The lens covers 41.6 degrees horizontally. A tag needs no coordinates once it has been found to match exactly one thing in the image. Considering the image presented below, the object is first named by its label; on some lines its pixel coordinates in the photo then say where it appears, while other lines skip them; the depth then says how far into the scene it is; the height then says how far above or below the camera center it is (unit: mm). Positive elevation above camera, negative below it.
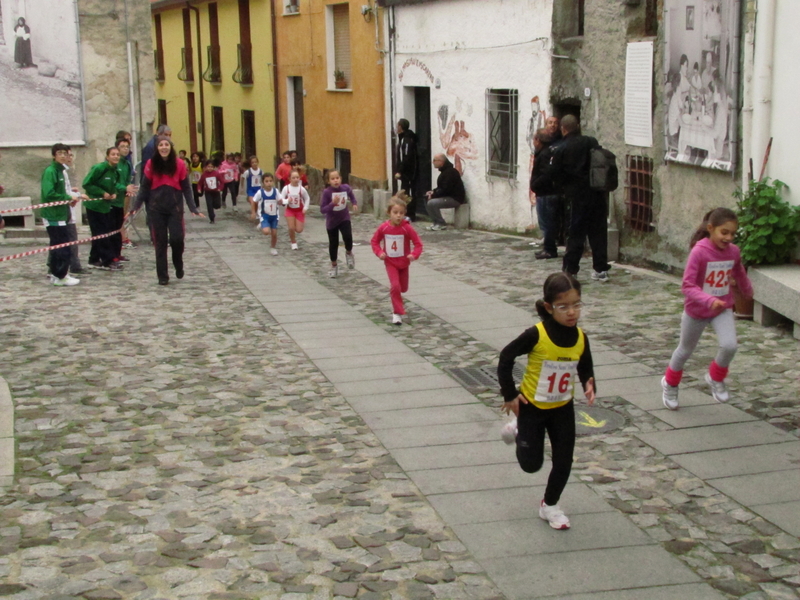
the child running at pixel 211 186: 21203 -1296
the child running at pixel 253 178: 21688 -1180
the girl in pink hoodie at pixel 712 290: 6469 -1078
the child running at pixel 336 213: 12758 -1131
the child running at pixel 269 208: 15406 -1285
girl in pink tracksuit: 9602 -1159
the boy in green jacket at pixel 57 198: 11766 -812
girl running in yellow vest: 4715 -1198
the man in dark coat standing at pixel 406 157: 19914 -718
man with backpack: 11609 -967
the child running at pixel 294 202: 15547 -1193
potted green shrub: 9031 -970
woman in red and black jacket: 12109 -853
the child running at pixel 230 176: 24023 -1234
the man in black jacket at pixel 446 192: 18172 -1260
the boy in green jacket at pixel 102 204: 13133 -1000
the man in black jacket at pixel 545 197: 13516 -1032
